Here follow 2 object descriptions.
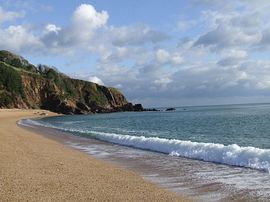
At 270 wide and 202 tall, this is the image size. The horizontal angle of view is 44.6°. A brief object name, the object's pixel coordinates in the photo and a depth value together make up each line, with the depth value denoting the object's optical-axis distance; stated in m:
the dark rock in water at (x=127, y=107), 150.15
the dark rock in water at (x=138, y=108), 152.53
